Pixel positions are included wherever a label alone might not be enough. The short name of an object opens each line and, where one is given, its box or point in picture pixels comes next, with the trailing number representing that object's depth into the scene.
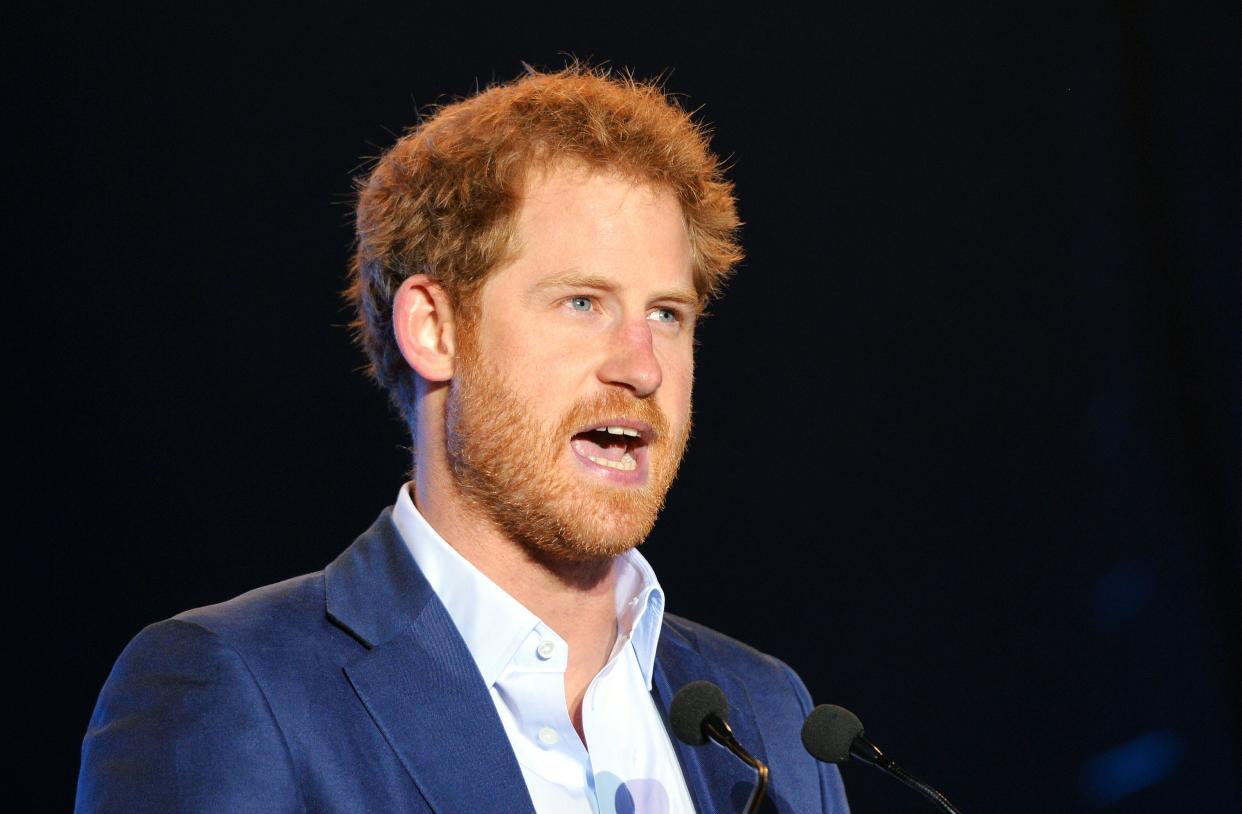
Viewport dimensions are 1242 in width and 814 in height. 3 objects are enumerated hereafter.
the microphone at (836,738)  7.25
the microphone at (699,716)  7.26
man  7.24
